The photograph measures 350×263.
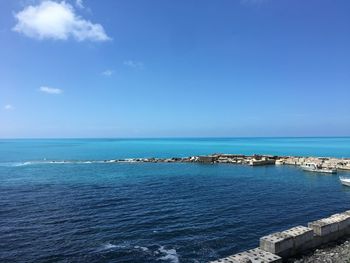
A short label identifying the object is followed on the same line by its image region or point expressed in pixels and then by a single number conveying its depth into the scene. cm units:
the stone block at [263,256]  1752
